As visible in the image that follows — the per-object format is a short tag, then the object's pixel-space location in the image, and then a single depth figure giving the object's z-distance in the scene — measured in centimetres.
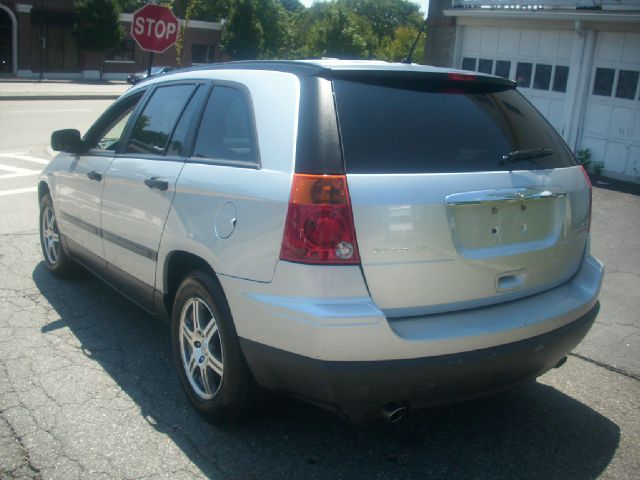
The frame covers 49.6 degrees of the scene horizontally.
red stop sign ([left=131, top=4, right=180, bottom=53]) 1084
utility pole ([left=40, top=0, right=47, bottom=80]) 3747
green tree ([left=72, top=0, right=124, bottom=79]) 3956
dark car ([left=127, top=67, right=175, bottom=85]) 3444
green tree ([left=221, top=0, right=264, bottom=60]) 4978
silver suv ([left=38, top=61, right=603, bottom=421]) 279
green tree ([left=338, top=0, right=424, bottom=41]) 9169
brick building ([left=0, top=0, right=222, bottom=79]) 3872
